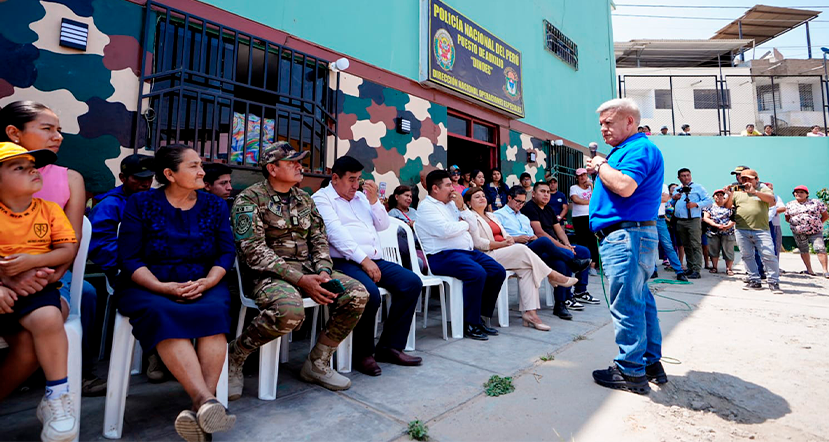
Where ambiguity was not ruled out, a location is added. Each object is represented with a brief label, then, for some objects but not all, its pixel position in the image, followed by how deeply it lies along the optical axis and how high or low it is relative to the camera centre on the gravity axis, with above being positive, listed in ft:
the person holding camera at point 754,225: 17.02 +1.15
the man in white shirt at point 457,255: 10.18 -0.16
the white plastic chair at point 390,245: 10.53 +0.11
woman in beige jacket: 11.18 -0.44
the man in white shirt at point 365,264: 7.86 -0.35
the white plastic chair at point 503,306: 11.29 -1.65
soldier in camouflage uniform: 6.41 -0.31
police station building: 8.85 +5.33
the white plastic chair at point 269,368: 6.48 -2.00
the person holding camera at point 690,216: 20.76 +1.88
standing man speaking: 6.82 +0.22
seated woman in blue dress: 5.18 -0.45
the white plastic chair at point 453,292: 10.15 -1.13
